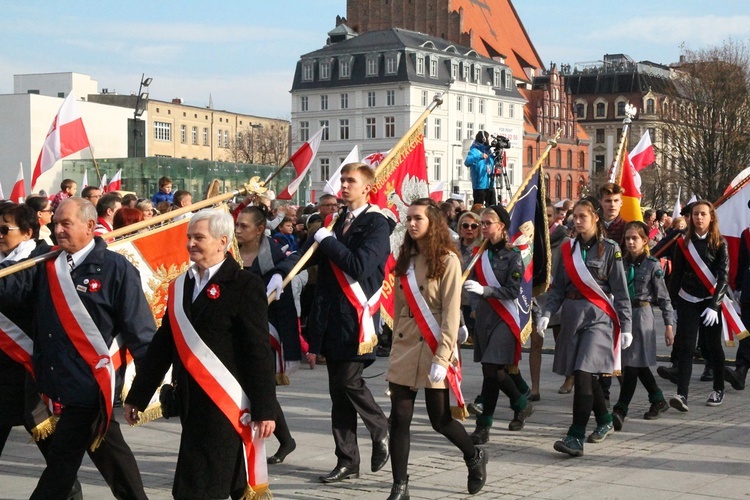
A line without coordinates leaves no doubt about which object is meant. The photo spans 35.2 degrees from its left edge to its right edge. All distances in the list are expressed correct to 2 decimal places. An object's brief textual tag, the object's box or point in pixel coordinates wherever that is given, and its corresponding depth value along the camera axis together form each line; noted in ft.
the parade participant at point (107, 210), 36.35
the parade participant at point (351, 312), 25.38
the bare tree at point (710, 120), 170.71
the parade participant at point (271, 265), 28.09
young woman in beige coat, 22.90
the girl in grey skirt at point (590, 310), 28.48
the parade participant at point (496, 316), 30.01
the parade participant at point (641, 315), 31.91
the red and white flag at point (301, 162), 39.50
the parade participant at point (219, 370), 18.37
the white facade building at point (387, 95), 295.07
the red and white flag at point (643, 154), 49.08
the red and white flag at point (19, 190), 54.24
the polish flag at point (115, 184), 61.15
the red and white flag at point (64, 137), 53.83
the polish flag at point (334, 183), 56.86
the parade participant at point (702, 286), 35.45
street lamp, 104.60
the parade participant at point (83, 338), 19.95
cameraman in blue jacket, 53.78
